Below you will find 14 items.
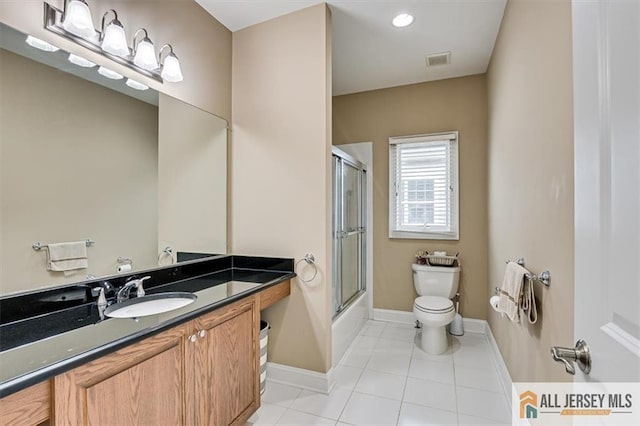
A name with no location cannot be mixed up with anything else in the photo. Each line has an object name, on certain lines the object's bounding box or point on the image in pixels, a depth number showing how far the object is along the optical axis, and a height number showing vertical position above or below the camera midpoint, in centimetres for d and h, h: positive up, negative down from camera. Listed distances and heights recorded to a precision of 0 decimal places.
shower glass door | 269 -18
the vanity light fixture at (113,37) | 152 +91
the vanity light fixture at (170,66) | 183 +91
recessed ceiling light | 222 +147
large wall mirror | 126 +24
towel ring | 213 -35
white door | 51 +5
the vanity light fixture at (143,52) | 169 +93
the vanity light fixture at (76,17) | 137 +91
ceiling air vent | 275 +146
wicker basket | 309 -50
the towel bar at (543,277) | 134 -31
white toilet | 257 -83
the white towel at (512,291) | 155 -43
